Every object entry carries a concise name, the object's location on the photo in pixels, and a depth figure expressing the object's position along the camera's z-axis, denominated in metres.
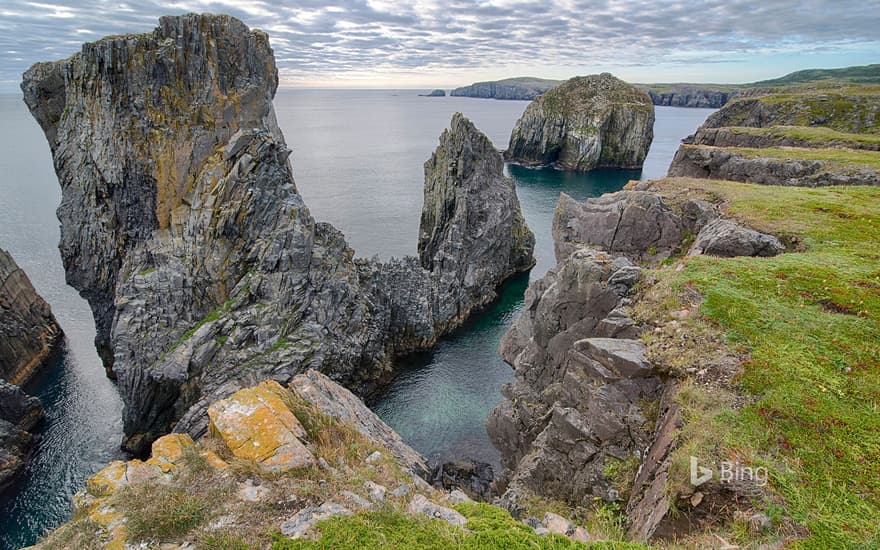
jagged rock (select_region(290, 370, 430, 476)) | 20.41
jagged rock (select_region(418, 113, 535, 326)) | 62.31
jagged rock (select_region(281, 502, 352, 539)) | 9.87
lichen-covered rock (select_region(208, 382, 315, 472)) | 12.41
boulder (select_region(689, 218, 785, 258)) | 20.17
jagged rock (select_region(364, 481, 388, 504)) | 11.29
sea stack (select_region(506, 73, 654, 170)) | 145.75
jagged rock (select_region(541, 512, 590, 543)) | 10.64
